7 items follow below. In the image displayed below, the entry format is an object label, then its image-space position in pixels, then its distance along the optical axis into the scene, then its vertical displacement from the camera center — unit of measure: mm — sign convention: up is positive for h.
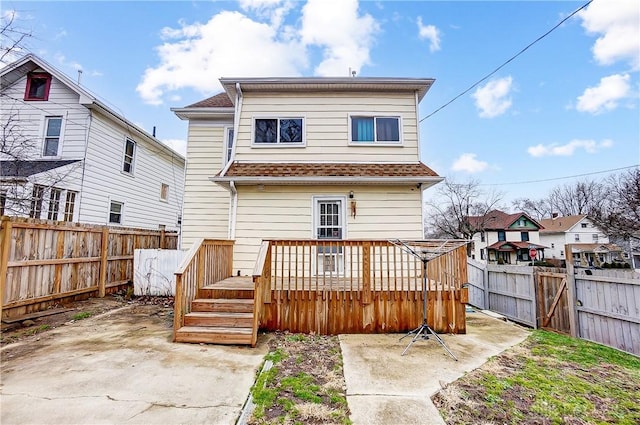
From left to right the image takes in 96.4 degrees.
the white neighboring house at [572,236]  32066 +1110
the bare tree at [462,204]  30734 +4414
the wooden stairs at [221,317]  4496 -1244
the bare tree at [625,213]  16500 +2095
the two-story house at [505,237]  33375 +881
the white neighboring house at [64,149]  8648 +3228
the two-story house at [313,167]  7172 +2030
